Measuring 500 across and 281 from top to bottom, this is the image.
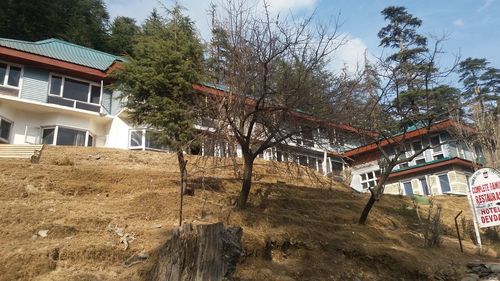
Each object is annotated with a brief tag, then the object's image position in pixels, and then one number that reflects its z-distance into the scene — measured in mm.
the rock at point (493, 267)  10209
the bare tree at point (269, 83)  10312
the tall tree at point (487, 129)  19078
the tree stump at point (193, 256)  5439
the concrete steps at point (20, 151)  17219
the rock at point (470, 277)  9900
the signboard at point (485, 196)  12094
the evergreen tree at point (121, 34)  38531
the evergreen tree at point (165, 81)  14031
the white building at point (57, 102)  22641
